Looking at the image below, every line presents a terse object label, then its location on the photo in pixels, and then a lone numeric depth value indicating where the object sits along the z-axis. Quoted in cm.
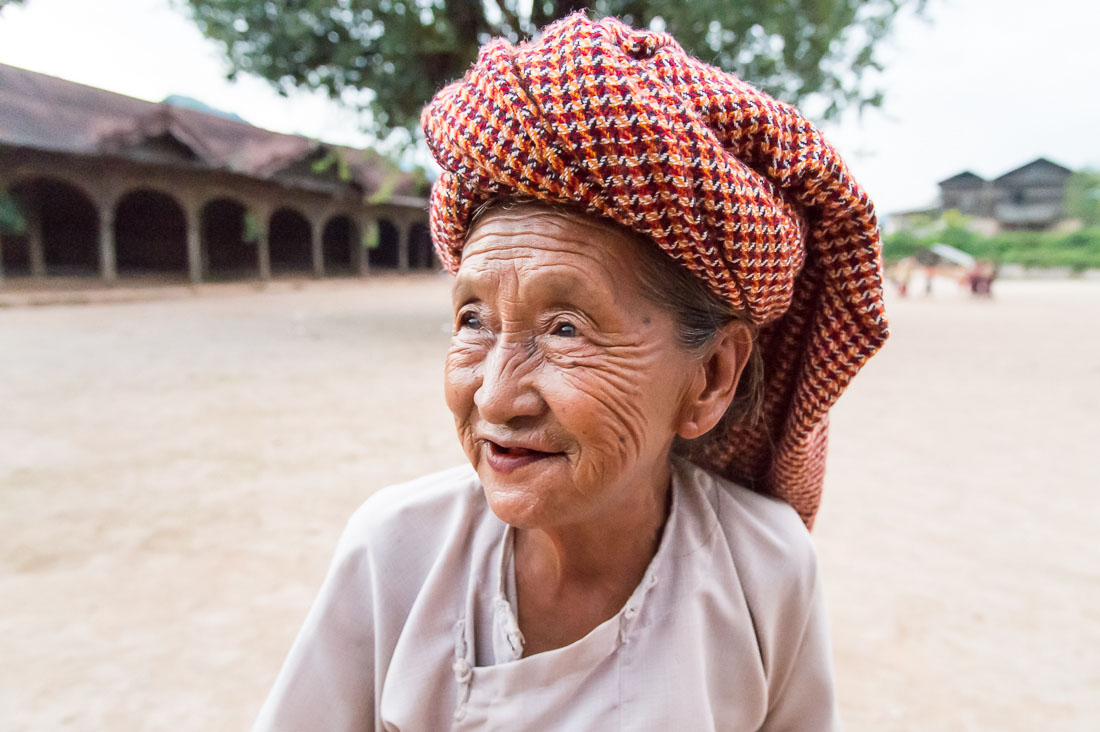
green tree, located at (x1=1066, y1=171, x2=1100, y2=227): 5369
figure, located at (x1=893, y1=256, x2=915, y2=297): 2597
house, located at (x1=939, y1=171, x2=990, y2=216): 6016
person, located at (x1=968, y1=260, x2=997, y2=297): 2484
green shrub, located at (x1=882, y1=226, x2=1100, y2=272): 4428
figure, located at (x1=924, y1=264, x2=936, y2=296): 2687
